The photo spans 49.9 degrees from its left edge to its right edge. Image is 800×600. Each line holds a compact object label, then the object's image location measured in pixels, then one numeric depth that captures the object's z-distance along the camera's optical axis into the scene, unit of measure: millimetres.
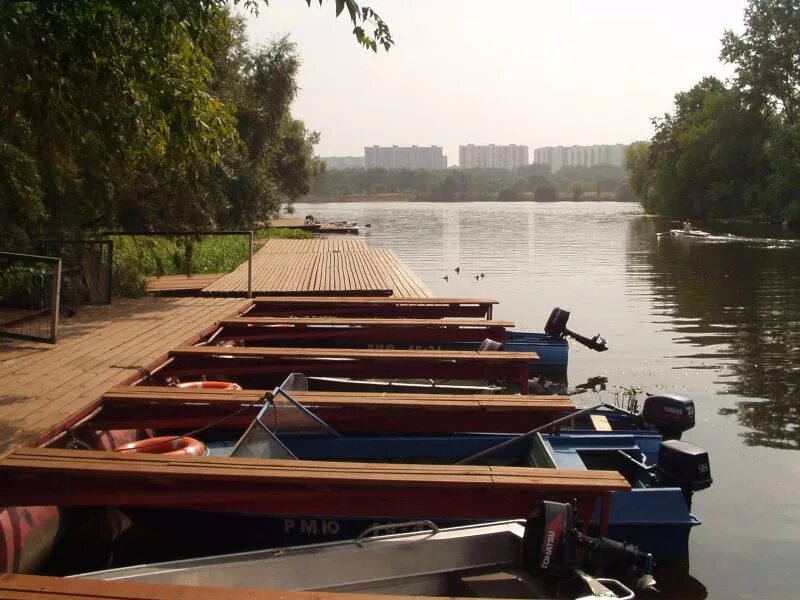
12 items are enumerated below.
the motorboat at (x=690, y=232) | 50906
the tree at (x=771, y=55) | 71625
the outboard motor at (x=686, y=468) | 6457
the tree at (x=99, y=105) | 6793
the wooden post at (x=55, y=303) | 9094
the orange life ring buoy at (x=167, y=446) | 6910
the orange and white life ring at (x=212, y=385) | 8906
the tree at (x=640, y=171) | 94750
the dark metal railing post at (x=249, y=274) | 14243
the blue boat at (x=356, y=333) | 12195
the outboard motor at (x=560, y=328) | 13555
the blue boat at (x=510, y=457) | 6188
